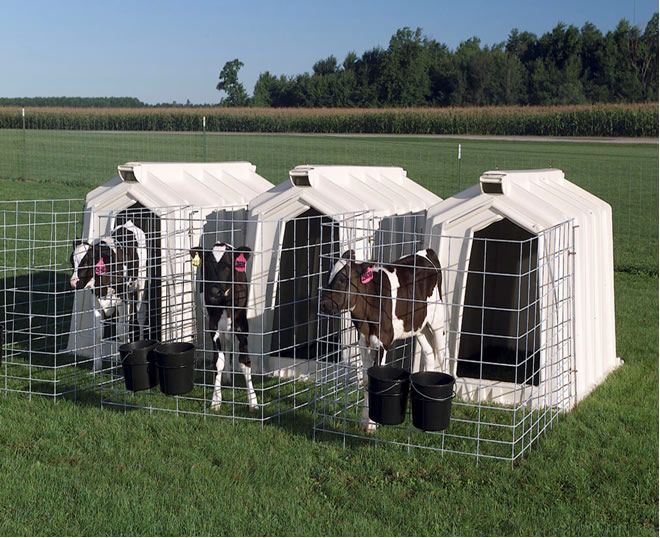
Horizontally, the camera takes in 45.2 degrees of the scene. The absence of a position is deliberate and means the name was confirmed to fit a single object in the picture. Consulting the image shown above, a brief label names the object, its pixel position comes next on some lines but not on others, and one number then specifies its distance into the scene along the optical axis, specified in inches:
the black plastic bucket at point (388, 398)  253.1
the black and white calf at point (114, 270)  350.0
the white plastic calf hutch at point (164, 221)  378.9
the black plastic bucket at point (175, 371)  288.0
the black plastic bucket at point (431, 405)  249.3
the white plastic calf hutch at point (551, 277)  314.5
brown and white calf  283.1
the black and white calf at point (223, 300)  314.7
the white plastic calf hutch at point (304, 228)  361.7
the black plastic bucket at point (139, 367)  293.9
